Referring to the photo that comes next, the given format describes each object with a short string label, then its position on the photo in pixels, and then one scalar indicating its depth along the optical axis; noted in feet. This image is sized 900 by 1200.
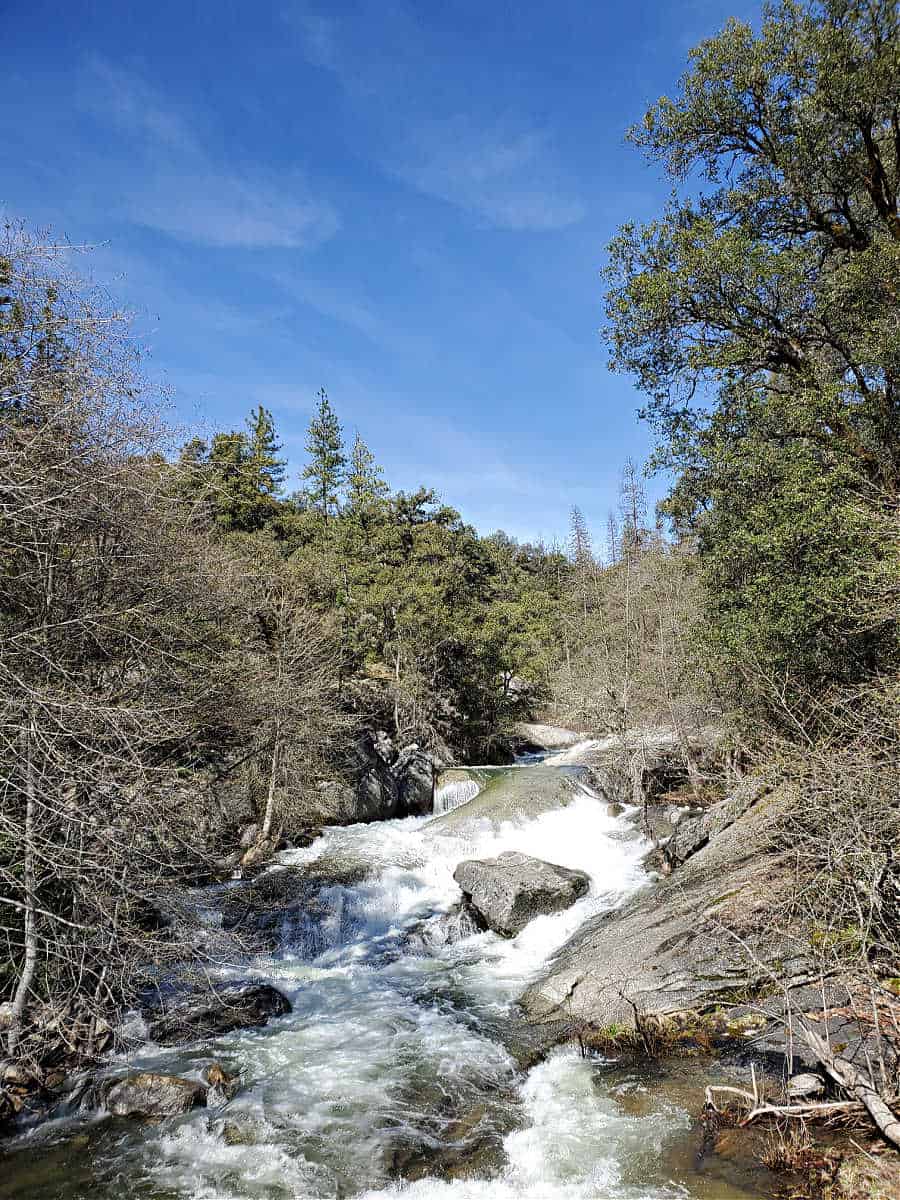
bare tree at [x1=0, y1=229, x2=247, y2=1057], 20.03
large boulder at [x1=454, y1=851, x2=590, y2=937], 39.68
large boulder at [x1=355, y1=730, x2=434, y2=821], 62.97
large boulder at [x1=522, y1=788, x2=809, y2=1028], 25.29
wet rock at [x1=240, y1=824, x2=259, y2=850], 48.80
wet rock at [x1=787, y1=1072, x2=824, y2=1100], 18.53
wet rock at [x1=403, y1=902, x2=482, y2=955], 38.63
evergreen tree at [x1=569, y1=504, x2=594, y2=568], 249.18
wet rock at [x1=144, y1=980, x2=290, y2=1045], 28.12
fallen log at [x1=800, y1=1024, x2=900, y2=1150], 15.67
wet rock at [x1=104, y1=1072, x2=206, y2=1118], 22.22
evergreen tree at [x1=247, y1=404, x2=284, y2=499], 121.23
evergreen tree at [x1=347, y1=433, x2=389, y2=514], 94.68
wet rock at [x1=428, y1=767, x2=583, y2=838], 55.36
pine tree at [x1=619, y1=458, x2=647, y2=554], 228.08
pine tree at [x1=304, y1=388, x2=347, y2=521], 141.28
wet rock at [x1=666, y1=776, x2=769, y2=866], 37.74
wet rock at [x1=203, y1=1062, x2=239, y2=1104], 23.40
